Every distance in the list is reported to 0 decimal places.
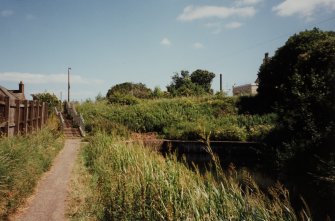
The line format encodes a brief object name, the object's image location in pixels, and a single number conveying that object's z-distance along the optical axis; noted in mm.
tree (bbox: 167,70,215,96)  61522
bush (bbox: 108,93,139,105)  33125
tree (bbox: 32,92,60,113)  36969
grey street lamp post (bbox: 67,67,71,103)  42706
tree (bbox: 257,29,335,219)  10508
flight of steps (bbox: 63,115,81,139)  22719
